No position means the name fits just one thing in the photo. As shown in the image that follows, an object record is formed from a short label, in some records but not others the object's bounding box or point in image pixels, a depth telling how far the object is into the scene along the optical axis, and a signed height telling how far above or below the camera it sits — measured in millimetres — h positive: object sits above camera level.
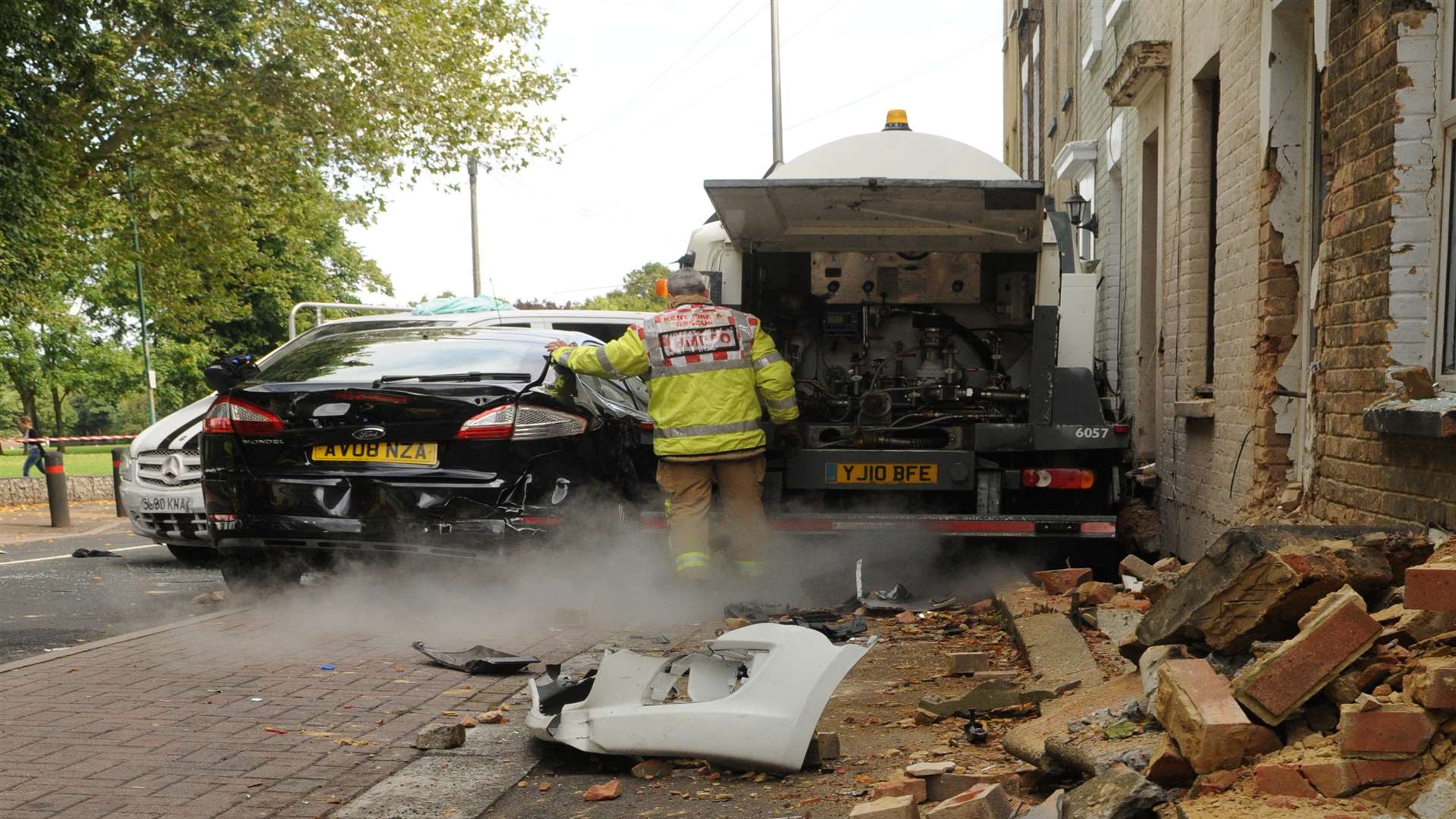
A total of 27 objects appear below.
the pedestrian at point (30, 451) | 25233 -1571
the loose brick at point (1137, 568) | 7570 -1221
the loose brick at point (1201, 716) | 3232 -884
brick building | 4809 +450
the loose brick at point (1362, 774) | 2973 -923
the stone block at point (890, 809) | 3307 -1095
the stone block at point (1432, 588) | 3215 -569
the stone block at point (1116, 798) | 3109 -1017
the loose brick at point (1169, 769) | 3322 -1013
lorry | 7953 +108
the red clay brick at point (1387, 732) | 2969 -834
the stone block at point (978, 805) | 3281 -1082
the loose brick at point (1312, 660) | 3264 -744
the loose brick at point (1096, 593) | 6875 -1218
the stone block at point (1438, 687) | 2955 -736
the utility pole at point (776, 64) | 23812 +5013
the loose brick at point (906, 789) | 3621 -1144
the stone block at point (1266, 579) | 3711 -631
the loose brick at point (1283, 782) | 3051 -962
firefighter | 7566 -280
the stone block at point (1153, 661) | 3939 -911
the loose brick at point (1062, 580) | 7324 -1223
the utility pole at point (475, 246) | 43344 +3549
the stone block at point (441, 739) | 4574 -1251
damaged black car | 6844 -504
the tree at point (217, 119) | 15242 +3257
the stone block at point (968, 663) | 5734 -1289
